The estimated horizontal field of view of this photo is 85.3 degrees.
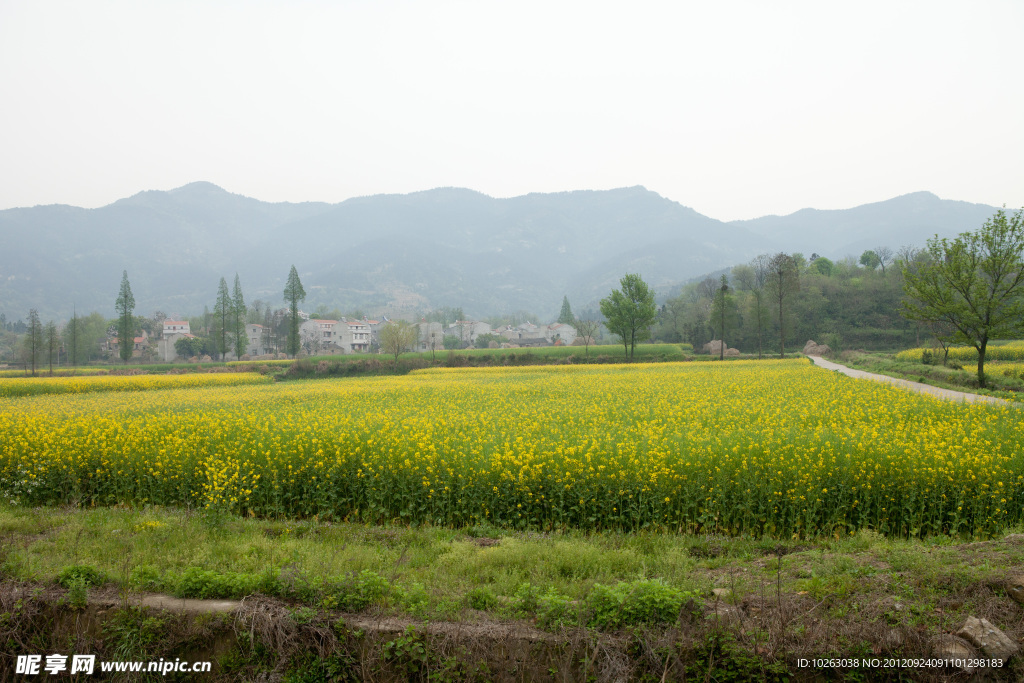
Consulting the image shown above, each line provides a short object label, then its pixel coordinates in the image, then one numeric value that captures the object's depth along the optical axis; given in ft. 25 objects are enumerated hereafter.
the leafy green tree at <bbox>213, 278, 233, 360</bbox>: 309.22
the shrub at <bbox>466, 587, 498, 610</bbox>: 18.45
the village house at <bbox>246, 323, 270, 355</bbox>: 496.39
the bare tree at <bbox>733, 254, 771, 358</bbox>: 404.47
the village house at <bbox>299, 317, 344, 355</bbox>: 444.55
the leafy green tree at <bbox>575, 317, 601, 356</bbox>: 330.95
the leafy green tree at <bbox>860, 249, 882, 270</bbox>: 438.28
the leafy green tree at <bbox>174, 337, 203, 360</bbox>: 373.81
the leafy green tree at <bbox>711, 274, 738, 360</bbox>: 260.83
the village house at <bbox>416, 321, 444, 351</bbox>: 476.54
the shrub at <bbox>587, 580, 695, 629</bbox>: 16.96
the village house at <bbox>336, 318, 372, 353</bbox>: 473.67
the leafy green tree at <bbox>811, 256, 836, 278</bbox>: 380.99
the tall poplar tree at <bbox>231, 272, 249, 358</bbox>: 321.73
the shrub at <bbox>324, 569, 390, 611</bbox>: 18.29
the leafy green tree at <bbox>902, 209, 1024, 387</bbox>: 88.53
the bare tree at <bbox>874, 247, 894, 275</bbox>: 502.79
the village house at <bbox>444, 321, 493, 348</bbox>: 516.73
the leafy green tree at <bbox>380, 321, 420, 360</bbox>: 234.58
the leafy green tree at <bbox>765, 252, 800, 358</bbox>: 257.96
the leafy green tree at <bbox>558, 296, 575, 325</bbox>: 523.38
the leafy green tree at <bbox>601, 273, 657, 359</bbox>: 222.89
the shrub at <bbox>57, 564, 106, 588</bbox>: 20.48
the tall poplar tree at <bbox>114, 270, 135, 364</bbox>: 285.02
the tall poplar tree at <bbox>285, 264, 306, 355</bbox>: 291.17
